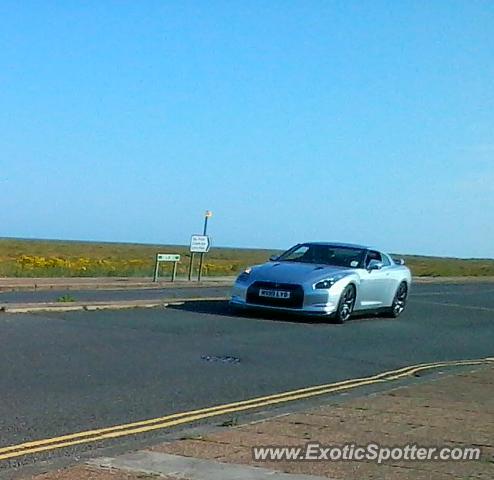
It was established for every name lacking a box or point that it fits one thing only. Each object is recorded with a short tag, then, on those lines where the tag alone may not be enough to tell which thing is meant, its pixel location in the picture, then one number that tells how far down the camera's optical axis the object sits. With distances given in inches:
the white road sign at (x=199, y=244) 1167.6
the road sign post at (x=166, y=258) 1144.2
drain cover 461.2
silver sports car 671.8
